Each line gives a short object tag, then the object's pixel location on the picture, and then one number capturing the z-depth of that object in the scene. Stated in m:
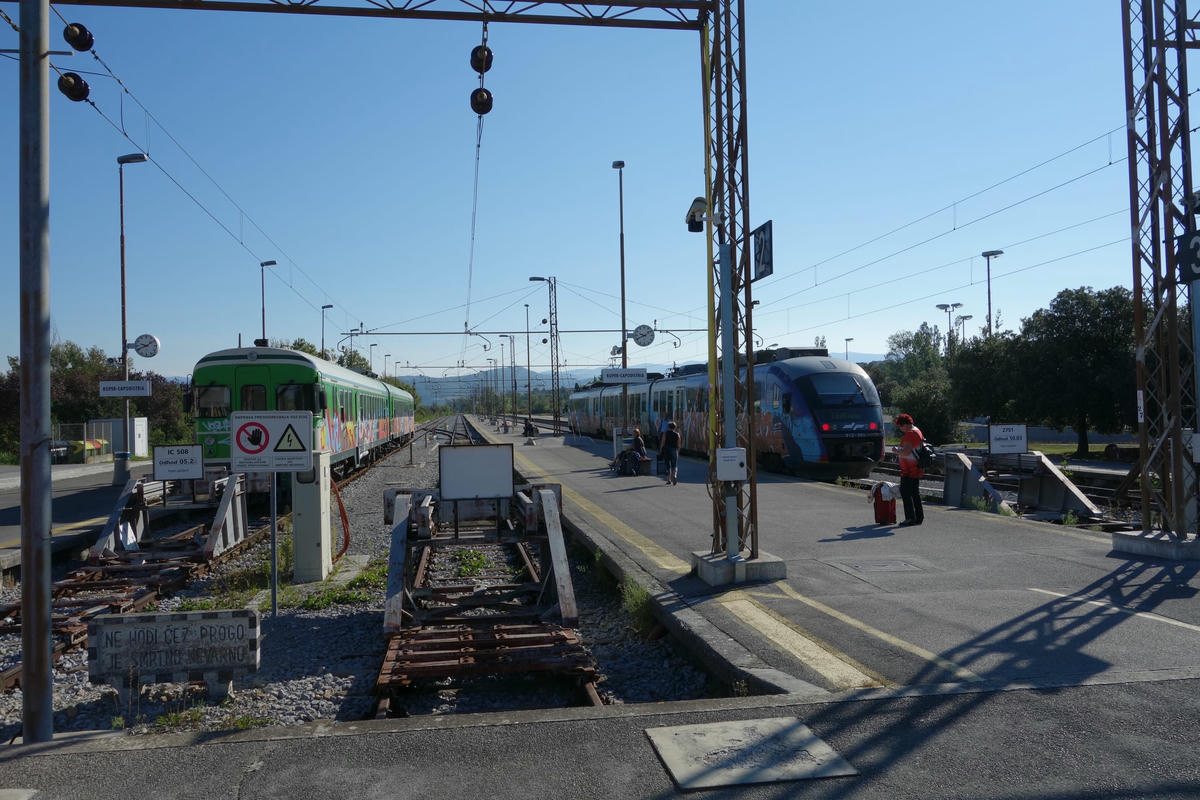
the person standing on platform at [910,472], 12.70
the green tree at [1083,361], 32.53
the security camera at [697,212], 9.86
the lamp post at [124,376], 23.53
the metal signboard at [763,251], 8.57
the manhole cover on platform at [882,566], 9.43
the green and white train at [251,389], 18.86
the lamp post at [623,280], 33.12
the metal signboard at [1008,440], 15.91
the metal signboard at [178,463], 14.38
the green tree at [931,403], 44.03
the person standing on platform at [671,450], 20.11
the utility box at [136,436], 27.50
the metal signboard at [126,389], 21.12
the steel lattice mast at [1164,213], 9.66
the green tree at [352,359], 75.36
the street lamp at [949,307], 72.96
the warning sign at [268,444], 8.84
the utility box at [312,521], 10.81
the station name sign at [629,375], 28.16
